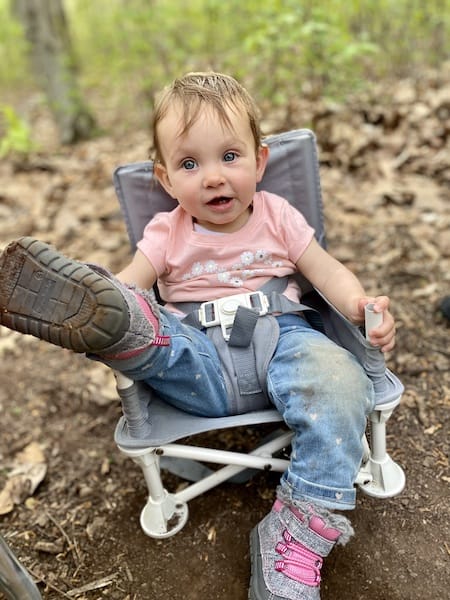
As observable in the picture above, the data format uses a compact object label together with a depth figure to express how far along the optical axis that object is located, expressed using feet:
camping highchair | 1.56
